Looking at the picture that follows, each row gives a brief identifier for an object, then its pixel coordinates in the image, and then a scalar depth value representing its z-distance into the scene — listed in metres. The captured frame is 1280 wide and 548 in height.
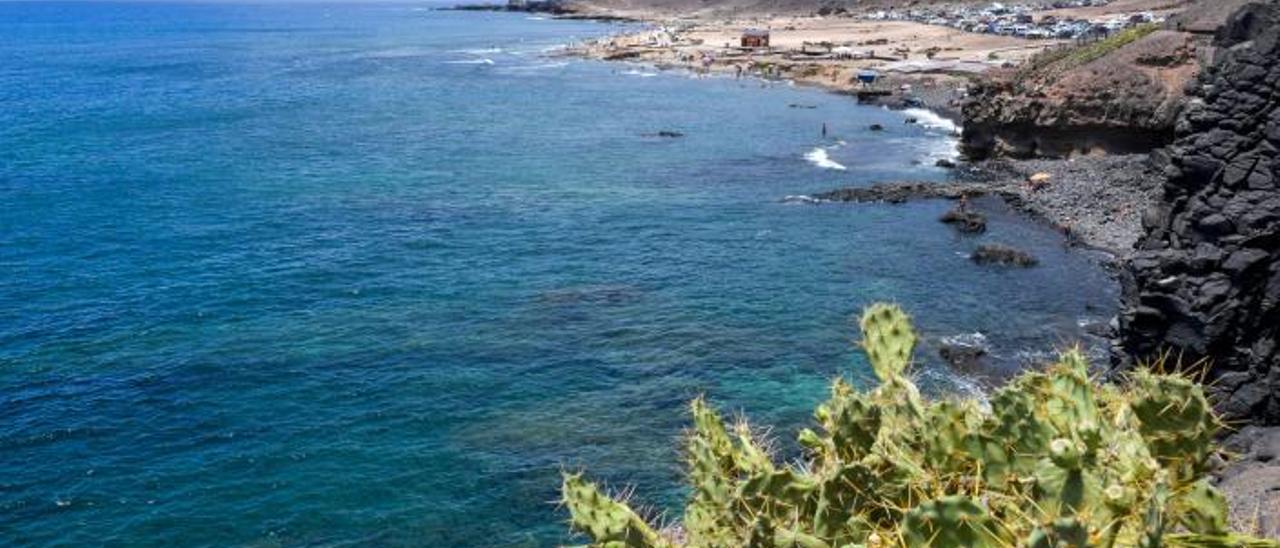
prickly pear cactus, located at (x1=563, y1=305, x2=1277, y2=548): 9.12
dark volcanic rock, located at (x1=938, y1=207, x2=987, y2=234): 57.59
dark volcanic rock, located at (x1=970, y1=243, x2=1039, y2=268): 50.88
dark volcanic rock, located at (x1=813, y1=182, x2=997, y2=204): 65.38
